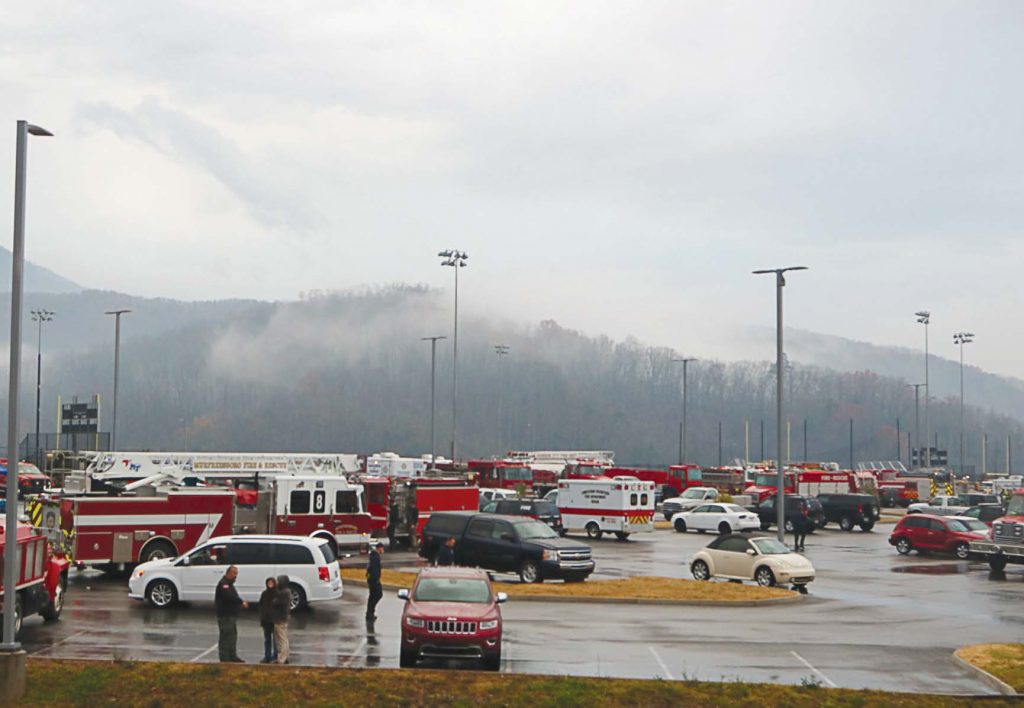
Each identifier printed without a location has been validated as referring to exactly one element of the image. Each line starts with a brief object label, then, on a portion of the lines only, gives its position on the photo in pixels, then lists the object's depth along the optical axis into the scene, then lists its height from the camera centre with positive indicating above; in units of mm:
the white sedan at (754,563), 32938 -3571
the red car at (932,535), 46406 -3793
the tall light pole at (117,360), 60097 +3573
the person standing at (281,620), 19562 -3125
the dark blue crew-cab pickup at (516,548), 32188 -3153
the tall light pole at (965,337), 119938 +10382
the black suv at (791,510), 55094 -3545
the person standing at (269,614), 19641 -3046
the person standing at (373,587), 24719 -3235
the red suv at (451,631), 19125 -3208
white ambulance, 50000 -3013
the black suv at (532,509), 49125 -3147
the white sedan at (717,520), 55531 -3946
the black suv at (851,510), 61375 -3739
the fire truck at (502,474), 76250 -2610
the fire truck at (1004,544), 39062 -3469
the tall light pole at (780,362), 38038 +2433
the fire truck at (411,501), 43594 -2577
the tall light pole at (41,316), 104750 +10139
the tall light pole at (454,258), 82688 +12277
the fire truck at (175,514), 32312 -2425
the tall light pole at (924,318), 116625 +11983
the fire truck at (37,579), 21297 -2859
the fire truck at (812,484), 71188 -2858
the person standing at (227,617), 19312 -3060
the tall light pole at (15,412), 17125 +236
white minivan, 25938 -3096
